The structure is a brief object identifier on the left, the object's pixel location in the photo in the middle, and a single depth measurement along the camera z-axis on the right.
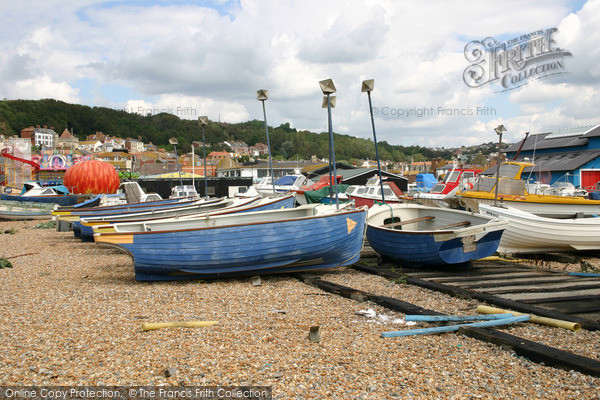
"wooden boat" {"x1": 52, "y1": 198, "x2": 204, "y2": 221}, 17.78
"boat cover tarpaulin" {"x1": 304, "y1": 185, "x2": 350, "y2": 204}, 19.19
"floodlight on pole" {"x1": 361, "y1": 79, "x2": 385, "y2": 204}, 13.32
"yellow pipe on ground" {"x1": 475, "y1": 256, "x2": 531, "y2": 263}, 12.58
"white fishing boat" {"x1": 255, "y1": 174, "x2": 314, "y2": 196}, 32.25
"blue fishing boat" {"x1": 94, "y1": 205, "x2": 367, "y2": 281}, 9.09
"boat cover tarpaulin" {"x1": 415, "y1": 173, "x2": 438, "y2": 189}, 36.86
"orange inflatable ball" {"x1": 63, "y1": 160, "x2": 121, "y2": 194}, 37.12
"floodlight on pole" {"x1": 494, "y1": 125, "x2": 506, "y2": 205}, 16.00
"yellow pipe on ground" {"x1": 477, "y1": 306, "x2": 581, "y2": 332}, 6.00
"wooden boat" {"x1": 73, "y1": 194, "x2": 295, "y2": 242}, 13.82
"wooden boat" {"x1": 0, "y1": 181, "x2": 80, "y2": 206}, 31.80
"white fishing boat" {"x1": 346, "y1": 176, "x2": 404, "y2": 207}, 21.90
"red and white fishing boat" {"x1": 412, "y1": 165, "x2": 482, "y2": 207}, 22.81
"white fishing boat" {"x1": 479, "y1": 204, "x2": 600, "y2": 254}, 12.49
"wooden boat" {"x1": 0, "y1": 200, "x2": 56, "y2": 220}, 28.64
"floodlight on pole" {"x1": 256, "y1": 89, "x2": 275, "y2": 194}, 15.98
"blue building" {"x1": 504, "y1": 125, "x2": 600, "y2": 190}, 34.81
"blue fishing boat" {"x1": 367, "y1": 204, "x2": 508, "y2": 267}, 10.10
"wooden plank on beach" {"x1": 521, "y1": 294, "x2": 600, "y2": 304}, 7.68
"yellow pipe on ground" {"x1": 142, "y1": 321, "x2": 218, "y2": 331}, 6.02
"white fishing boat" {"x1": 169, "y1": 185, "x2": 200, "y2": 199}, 30.22
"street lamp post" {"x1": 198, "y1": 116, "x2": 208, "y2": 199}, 21.35
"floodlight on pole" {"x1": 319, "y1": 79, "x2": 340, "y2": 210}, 10.78
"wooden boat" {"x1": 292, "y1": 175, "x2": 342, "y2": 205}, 27.09
